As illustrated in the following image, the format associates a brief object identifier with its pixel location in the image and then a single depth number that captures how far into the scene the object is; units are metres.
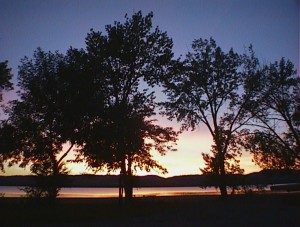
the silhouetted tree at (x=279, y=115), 37.25
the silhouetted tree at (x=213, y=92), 37.12
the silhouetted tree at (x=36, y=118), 35.31
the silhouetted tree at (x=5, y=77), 33.63
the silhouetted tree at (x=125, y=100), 29.22
